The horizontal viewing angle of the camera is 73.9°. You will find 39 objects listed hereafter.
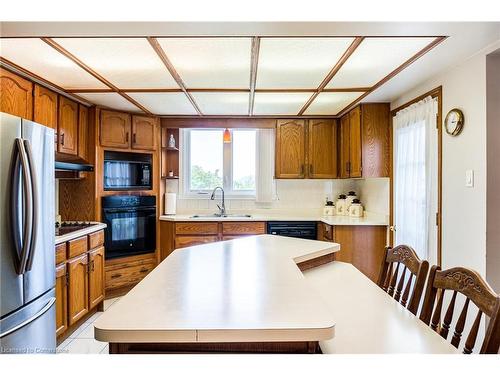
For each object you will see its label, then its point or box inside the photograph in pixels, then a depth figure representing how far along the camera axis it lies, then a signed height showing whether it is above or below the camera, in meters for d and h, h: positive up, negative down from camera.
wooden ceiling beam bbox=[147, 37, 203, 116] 2.05 +0.91
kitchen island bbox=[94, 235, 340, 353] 0.96 -0.40
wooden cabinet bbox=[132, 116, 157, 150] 4.04 +0.70
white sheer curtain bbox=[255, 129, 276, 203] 4.68 +0.25
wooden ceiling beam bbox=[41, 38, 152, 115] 2.07 +0.91
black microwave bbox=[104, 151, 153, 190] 3.77 +0.22
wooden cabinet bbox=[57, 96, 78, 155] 3.14 +0.61
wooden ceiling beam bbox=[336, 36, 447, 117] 2.06 +0.92
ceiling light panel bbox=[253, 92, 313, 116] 3.31 +0.94
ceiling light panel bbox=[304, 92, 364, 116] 3.32 +0.95
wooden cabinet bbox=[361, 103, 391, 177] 3.68 +0.54
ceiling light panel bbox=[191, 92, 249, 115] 3.29 +0.94
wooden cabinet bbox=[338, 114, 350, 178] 4.11 +0.53
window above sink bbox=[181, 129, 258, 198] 4.75 +0.40
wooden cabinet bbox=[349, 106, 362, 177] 3.74 +0.53
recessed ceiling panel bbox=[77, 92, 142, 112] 3.23 +0.93
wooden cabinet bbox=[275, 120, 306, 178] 4.40 +0.53
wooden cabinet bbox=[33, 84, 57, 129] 2.79 +0.72
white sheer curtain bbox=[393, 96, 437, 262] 2.80 +0.11
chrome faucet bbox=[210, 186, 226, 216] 4.53 -0.24
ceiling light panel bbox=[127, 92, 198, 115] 3.27 +0.94
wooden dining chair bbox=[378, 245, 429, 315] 1.52 -0.44
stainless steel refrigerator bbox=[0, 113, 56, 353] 1.75 -0.27
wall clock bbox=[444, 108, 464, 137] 2.39 +0.49
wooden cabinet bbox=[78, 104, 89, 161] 3.49 +0.62
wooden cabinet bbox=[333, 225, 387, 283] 3.69 -0.63
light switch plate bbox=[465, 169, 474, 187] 2.28 +0.07
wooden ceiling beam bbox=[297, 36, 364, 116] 2.07 +0.92
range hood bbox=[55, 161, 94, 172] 2.66 +0.20
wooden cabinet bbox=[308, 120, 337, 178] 4.40 +0.54
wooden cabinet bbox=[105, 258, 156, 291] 3.70 -0.97
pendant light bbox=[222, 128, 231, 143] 4.05 +0.64
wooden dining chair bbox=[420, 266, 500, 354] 1.01 -0.40
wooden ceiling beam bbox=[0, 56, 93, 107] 2.39 +0.90
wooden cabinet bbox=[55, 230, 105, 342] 2.60 -0.80
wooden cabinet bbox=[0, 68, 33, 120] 2.41 +0.72
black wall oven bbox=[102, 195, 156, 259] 3.71 -0.42
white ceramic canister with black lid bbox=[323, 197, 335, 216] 4.44 -0.28
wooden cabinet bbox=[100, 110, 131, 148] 3.72 +0.69
